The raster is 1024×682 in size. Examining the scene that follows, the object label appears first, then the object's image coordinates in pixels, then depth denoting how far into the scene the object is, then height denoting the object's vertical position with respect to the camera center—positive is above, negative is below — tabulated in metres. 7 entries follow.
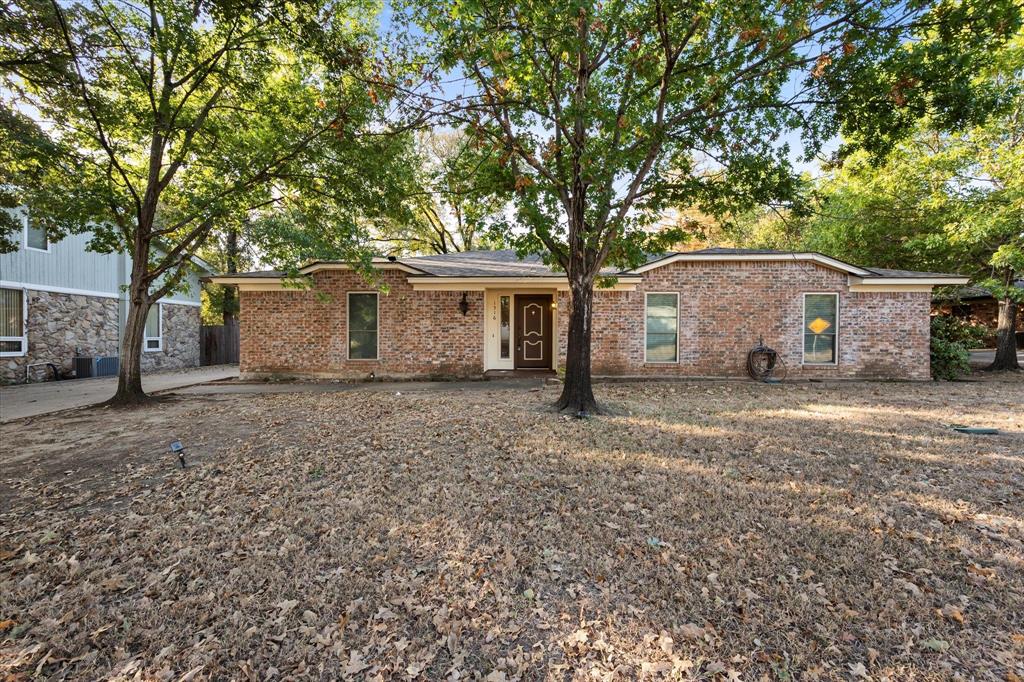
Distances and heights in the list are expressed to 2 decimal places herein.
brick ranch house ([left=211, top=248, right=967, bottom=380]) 10.95 +0.50
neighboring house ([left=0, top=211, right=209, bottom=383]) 11.49 +0.76
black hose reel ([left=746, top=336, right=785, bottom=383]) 10.84 -0.57
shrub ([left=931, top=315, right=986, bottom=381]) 11.15 -0.17
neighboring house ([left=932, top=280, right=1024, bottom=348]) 18.70 +1.41
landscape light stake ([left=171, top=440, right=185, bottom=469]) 4.70 -1.22
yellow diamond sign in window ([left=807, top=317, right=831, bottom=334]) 11.02 +0.33
